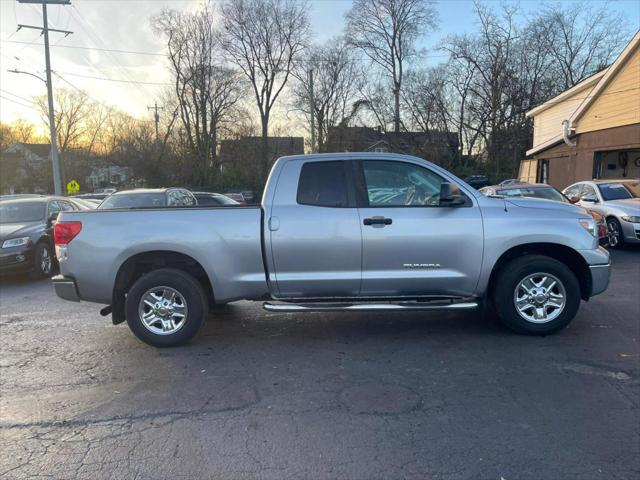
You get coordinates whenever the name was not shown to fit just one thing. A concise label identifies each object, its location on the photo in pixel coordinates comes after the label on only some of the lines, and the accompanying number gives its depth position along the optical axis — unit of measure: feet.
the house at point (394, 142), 128.88
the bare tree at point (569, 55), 127.85
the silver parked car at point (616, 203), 33.42
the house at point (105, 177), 199.00
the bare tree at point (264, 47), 135.64
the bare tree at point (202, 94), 135.85
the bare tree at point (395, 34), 134.41
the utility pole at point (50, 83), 77.20
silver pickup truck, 15.19
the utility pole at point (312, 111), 107.12
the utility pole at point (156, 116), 149.57
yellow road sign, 93.29
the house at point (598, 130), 58.49
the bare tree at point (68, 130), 190.06
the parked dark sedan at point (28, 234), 27.50
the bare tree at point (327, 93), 142.61
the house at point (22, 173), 163.71
